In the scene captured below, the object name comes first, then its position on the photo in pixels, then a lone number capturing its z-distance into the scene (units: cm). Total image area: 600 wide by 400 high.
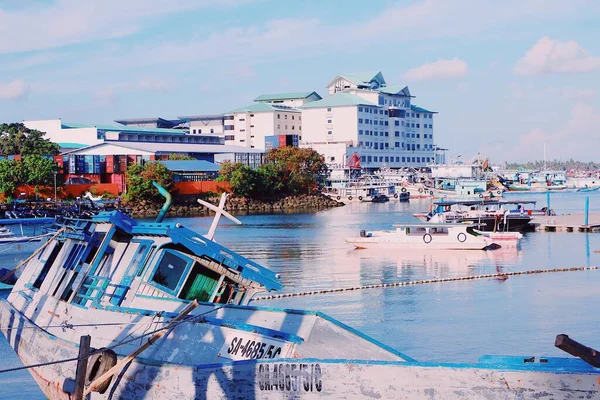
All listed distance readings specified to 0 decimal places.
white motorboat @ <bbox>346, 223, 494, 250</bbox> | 4934
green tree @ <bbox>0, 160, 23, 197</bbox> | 8594
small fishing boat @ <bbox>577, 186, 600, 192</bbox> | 17956
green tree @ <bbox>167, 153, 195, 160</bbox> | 10775
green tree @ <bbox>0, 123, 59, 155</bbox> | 10188
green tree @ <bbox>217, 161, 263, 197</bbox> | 10356
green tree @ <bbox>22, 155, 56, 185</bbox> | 8788
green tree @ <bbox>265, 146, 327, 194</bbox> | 11456
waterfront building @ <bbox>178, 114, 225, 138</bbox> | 16188
